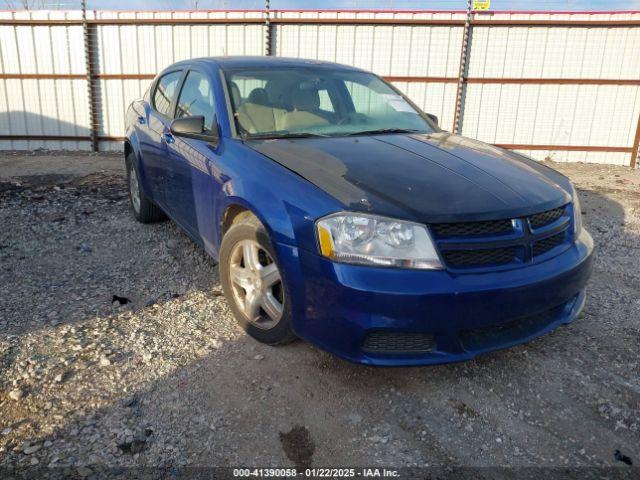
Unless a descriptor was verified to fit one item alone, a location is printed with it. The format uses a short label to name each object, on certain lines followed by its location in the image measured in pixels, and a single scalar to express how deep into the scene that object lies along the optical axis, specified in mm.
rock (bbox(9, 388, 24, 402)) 2539
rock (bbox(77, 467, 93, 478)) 2088
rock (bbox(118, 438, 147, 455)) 2227
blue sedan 2318
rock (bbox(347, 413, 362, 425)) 2457
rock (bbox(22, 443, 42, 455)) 2201
